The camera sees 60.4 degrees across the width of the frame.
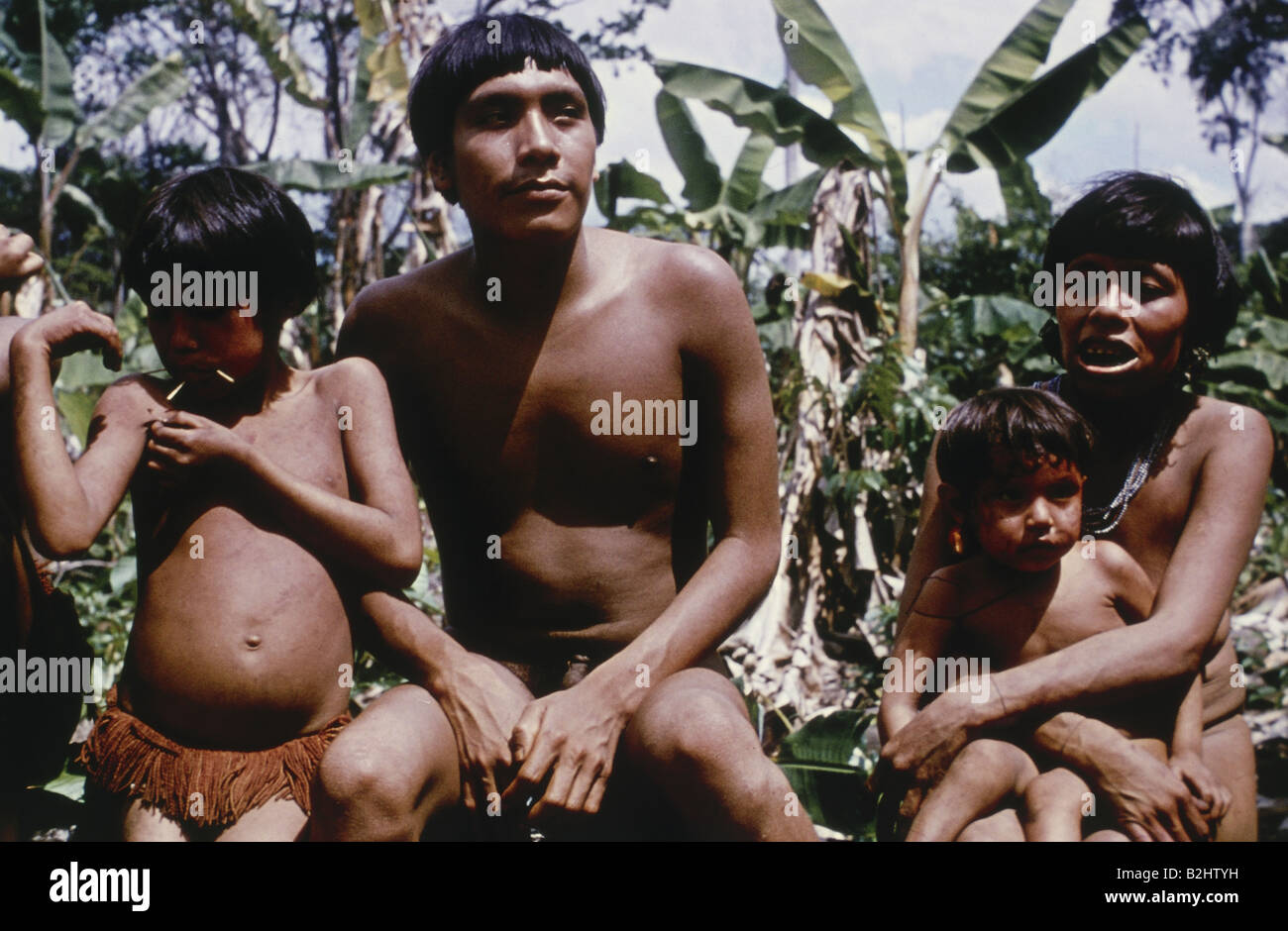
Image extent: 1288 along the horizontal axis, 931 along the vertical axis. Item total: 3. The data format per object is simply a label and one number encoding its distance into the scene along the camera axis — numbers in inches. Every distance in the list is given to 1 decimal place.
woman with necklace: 71.5
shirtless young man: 73.7
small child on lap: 71.5
